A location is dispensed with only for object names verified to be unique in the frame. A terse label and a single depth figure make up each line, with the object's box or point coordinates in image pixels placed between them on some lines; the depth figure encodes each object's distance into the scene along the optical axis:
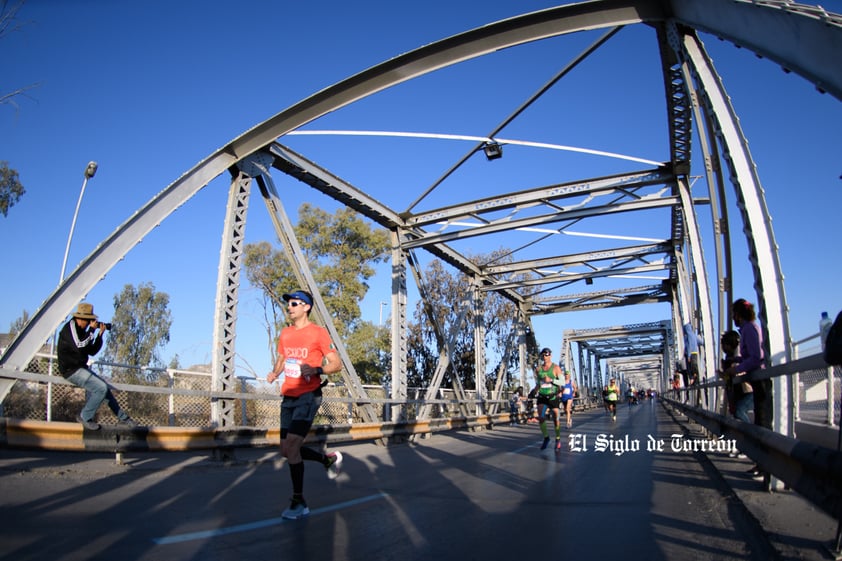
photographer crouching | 6.18
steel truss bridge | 4.64
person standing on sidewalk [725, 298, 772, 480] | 4.82
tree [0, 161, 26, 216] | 19.47
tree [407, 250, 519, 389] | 32.28
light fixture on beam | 10.53
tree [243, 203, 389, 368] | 26.86
